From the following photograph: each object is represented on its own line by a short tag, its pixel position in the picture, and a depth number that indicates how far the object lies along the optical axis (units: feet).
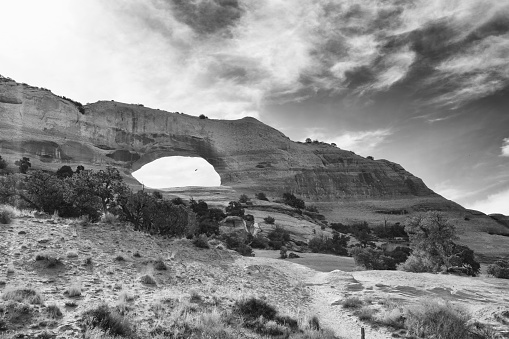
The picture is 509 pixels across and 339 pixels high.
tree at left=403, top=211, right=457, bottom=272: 95.30
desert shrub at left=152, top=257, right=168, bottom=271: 50.80
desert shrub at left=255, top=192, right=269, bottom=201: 255.29
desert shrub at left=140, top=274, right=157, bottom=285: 44.21
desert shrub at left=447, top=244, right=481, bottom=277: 100.07
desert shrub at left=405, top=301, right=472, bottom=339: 38.68
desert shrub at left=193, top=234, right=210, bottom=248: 71.00
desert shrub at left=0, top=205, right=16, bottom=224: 53.11
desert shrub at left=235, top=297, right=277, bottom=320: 40.78
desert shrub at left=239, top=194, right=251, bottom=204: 224.22
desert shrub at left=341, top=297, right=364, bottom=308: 49.67
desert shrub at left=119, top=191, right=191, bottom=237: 81.10
